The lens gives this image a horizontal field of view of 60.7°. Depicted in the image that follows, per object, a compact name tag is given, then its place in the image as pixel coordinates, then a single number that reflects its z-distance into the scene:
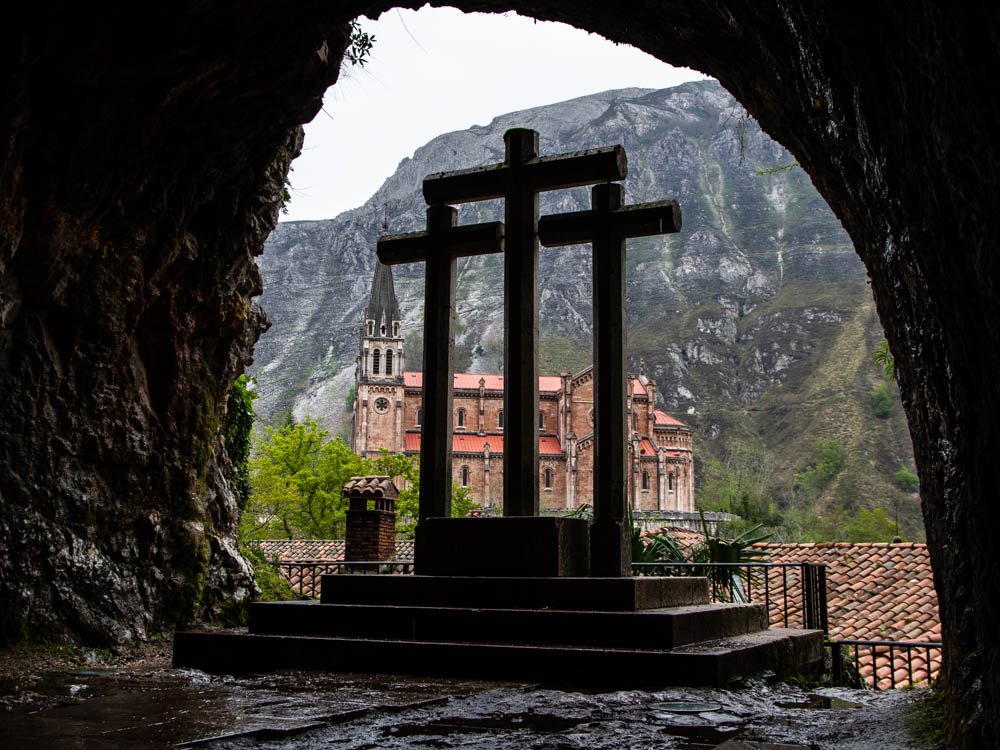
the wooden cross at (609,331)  5.81
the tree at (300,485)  40.75
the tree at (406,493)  37.94
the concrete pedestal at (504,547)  5.54
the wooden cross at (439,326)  6.45
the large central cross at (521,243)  6.19
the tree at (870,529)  54.28
